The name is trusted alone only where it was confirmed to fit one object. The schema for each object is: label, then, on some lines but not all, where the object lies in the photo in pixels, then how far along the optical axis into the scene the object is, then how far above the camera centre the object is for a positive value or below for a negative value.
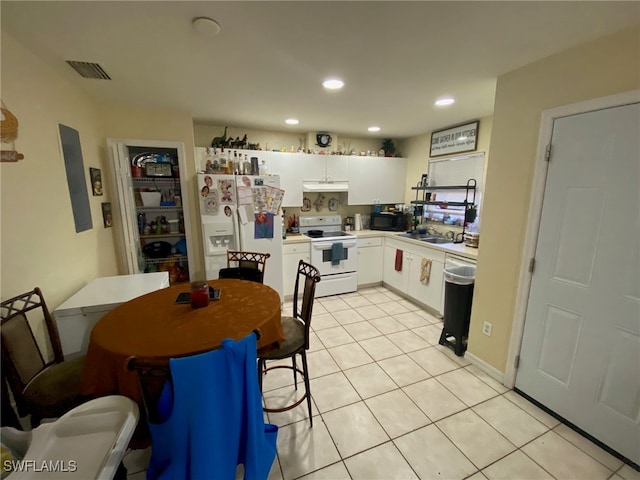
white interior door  1.51 -0.50
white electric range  3.77 -0.91
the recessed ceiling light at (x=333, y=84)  2.12 +0.90
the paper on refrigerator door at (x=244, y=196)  3.13 +0.00
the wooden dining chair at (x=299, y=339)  1.68 -0.94
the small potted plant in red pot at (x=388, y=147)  4.49 +0.82
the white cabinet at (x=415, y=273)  3.23 -1.01
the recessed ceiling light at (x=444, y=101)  2.54 +0.92
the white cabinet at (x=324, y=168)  3.90 +0.43
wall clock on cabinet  3.99 +0.84
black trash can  2.53 -1.05
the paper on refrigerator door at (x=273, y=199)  3.26 -0.03
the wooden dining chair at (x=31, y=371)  1.33 -0.95
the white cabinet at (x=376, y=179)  4.21 +0.28
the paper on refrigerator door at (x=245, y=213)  3.17 -0.20
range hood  3.96 +0.15
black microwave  4.37 -0.39
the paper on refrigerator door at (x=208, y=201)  3.00 -0.05
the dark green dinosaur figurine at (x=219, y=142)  3.44 +0.69
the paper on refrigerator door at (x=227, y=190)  3.06 +0.07
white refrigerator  3.05 -0.24
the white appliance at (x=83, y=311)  1.77 -0.75
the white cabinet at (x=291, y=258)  3.67 -0.84
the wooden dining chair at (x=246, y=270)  2.51 -0.69
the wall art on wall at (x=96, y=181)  2.46 +0.14
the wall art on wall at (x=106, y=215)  2.66 -0.19
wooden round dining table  1.25 -0.70
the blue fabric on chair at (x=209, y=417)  1.07 -0.93
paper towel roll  4.48 -0.41
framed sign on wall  3.32 +0.76
